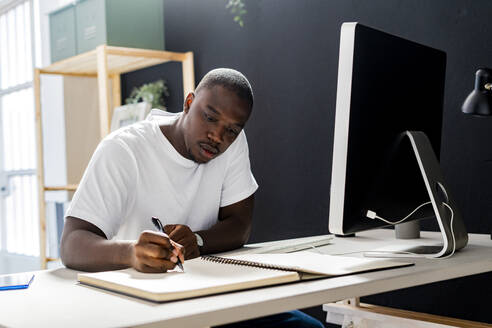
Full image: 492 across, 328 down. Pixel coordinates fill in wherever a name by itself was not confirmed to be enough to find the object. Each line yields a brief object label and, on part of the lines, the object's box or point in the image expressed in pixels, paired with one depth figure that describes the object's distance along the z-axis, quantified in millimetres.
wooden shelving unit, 3260
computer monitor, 1204
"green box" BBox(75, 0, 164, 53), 3285
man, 1446
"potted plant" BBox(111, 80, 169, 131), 3447
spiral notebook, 942
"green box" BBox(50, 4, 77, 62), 3572
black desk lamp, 1711
